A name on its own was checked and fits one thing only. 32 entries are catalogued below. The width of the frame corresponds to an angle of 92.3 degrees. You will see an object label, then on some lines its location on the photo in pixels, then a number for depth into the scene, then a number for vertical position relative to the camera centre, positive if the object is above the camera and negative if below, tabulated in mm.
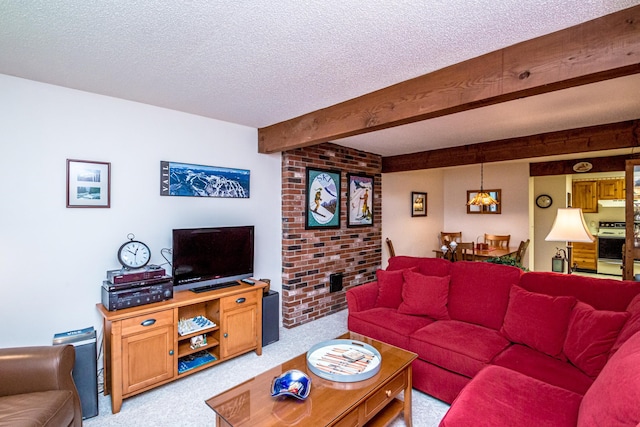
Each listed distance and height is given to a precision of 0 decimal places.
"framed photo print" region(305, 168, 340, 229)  3904 +208
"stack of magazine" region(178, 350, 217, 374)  2568 -1274
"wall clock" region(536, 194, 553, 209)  6086 +282
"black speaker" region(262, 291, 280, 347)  3156 -1078
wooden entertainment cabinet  2168 -990
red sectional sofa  1400 -831
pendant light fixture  5000 +247
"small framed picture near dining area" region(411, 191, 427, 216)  5891 +220
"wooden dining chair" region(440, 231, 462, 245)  6426 -447
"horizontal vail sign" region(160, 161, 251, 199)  2826 +337
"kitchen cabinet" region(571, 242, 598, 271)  6664 -897
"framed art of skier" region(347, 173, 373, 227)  4457 +218
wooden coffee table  1403 -924
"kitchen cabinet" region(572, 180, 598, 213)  6707 +444
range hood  6463 +260
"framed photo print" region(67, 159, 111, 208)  2352 +239
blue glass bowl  1526 -873
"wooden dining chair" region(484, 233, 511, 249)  5820 -478
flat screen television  2668 -387
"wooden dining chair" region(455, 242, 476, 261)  4789 -583
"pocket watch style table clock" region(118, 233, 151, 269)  2473 -327
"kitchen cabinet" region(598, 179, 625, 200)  6199 +543
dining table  4660 -603
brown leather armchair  1532 -930
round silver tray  1724 -901
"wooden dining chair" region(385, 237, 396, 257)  5066 -539
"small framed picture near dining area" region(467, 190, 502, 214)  6070 +177
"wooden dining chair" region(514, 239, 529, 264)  5028 -600
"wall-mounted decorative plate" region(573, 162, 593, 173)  4855 +772
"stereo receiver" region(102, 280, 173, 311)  2213 -610
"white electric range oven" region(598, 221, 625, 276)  6312 -679
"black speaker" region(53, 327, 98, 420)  2051 -1047
